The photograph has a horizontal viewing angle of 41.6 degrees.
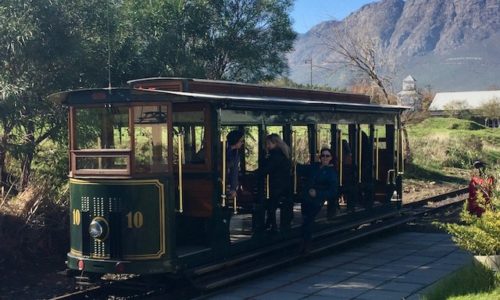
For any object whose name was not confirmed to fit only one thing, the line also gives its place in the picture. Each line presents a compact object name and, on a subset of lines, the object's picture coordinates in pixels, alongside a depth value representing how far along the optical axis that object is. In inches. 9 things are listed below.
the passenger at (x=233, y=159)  358.6
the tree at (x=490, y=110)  2667.3
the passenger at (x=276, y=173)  383.2
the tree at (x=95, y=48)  418.9
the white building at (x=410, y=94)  1557.3
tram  314.7
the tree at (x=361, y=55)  1087.0
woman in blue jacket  403.5
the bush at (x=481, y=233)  295.7
